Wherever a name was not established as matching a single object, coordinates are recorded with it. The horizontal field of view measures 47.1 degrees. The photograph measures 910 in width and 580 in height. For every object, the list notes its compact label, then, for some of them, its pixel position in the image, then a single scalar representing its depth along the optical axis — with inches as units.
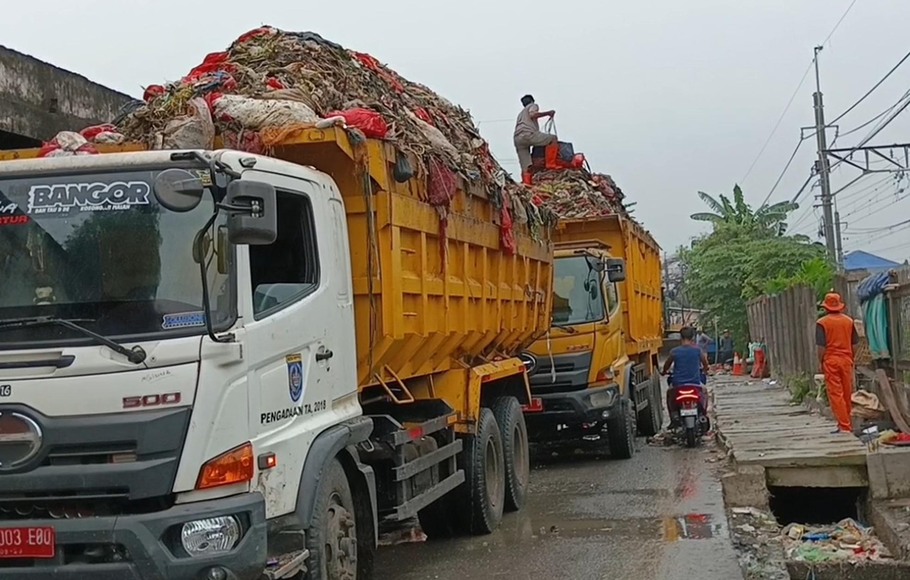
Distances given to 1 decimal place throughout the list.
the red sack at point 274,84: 251.1
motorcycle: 512.4
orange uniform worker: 432.1
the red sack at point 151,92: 254.7
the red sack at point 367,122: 237.6
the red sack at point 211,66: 262.2
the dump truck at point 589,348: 463.5
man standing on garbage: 574.9
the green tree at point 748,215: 1402.6
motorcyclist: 515.8
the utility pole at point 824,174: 1161.4
